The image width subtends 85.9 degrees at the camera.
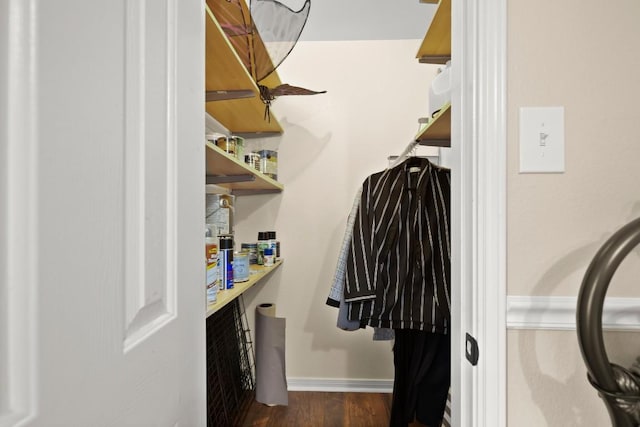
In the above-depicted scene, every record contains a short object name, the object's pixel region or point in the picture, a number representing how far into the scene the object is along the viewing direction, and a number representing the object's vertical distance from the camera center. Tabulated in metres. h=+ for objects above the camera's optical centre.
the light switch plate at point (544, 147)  0.63 +0.12
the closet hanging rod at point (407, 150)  1.62 +0.31
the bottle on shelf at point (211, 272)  0.98 -0.17
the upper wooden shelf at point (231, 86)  1.09 +0.53
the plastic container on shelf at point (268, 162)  1.94 +0.29
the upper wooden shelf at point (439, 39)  1.21 +0.72
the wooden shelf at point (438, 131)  1.21 +0.35
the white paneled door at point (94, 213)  0.28 +0.00
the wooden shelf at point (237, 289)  1.00 -0.29
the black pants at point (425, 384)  1.44 -0.72
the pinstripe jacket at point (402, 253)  1.41 -0.17
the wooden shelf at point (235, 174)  1.15 +0.18
